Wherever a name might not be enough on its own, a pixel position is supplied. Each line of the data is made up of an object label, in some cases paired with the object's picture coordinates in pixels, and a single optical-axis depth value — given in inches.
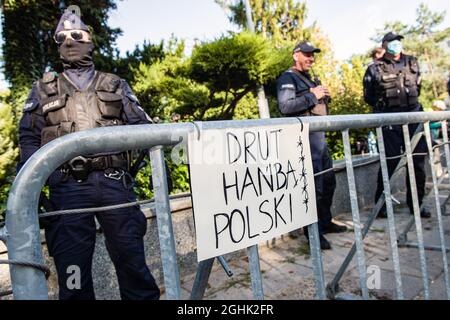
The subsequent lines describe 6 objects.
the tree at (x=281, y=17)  845.2
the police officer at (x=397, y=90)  156.6
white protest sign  37.5
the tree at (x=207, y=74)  223.3
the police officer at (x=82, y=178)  73.7
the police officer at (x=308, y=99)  128.2
